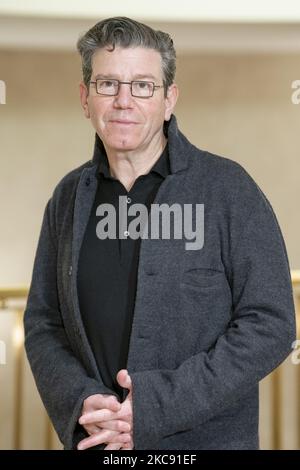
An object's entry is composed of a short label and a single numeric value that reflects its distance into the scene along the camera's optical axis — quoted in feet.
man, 6.78
